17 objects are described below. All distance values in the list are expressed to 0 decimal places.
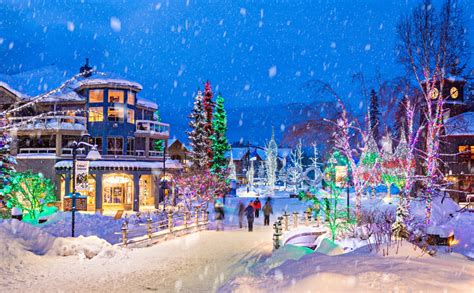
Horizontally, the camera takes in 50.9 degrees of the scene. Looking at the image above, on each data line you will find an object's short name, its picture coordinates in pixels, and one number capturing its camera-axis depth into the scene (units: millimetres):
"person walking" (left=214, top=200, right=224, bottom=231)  24891
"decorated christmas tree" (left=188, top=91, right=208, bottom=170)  47844
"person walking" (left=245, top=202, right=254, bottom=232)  24156
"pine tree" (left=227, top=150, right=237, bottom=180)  69438
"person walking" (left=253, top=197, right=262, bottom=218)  30116
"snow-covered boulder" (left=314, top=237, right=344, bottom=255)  14894
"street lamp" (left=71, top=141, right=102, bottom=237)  19062
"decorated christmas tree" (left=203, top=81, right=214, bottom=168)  48469
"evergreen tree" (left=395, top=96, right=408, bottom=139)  21328
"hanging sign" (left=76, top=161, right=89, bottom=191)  21484
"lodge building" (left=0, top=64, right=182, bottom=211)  40719
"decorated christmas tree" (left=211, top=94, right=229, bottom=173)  49875
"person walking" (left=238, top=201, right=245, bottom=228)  26016
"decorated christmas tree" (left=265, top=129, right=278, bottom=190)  63000
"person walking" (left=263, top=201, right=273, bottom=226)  26922
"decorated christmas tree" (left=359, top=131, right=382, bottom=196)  22781
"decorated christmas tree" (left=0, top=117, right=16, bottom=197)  28406
